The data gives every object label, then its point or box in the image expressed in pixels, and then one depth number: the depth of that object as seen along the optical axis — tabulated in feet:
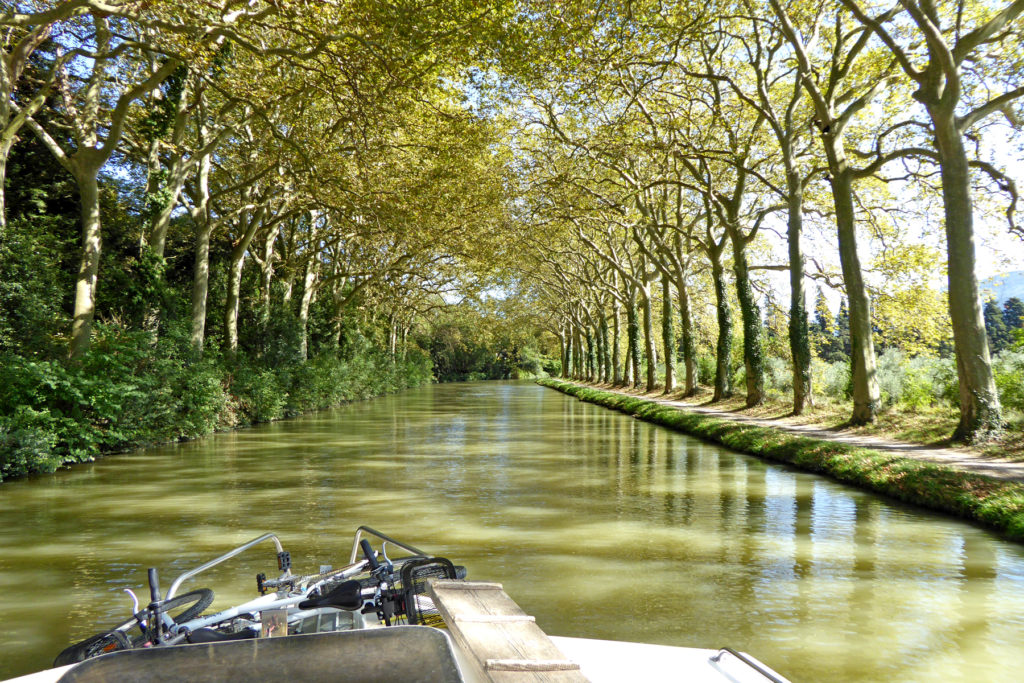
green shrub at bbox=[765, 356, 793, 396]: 84.58
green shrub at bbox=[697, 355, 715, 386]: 113.50
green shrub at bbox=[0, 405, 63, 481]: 40.01
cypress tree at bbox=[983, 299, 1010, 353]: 161.58
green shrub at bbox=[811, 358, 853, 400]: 73.05
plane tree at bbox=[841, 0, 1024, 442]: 40.22
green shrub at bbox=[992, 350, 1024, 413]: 44.42
